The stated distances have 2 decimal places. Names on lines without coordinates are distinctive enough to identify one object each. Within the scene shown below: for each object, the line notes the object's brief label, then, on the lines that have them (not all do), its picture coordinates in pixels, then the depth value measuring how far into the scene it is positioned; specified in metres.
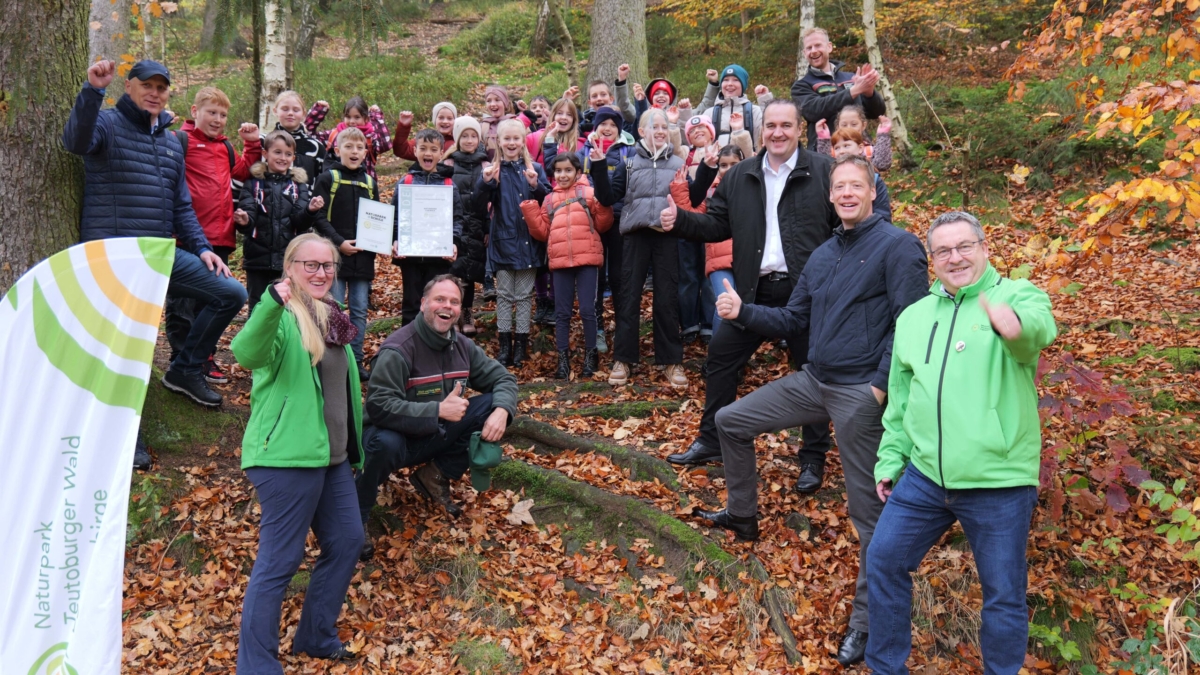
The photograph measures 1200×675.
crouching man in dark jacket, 5.31
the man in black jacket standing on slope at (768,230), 5.73
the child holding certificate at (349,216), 7.52
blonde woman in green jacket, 4.27
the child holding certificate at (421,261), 7.84
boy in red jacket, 6.71
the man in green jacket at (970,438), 3.61
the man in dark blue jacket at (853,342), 4.45
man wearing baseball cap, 5.48
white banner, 3.20
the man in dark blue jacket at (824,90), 7.10
